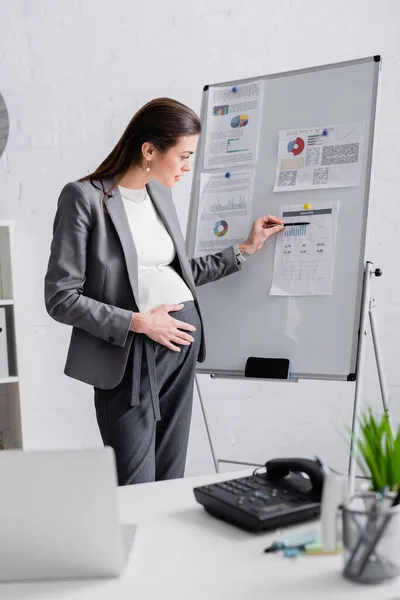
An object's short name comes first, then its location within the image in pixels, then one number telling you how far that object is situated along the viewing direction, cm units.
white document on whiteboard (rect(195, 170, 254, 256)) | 246
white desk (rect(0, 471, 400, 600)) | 88
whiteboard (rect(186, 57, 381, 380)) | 223
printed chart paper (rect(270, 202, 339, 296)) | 228
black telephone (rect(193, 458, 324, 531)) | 108
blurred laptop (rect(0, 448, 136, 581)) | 89
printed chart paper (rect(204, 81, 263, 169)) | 249
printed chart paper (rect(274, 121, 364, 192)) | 228
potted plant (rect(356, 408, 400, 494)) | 95
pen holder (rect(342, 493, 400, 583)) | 89
